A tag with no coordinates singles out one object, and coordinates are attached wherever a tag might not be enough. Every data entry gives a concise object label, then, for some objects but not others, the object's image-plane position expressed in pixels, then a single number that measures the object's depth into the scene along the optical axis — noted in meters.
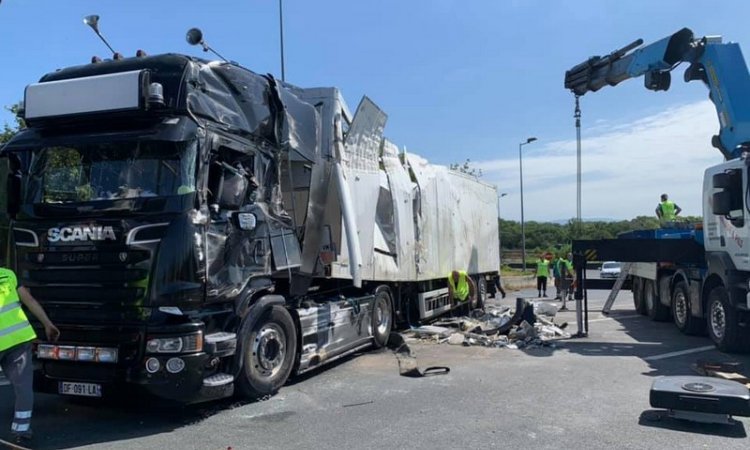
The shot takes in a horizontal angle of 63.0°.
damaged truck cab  5.42
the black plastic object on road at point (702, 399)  5.43
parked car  26.85
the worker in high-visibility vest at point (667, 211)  13.98
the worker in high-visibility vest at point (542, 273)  23.00
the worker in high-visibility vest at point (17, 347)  5.09
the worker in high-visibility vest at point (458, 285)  13.60
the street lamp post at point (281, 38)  10.29
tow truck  9.06
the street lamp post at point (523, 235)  34.07
